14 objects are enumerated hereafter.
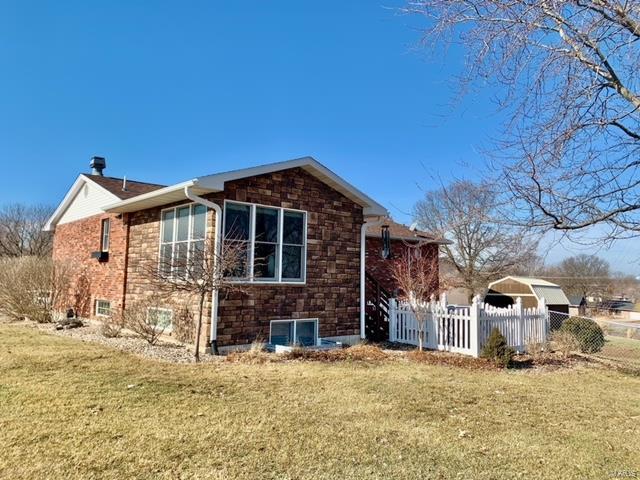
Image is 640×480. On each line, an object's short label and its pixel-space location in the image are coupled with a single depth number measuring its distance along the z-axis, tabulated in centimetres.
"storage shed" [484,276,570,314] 2453
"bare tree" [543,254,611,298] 3475
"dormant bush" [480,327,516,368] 863
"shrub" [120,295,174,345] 972
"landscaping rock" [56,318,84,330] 1241
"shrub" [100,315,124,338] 1057
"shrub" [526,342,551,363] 943
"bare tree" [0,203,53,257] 3453
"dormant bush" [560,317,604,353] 1107
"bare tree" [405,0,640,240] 479
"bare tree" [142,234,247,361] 814
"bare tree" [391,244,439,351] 1064
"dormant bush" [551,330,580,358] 1053
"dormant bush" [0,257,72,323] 1343
